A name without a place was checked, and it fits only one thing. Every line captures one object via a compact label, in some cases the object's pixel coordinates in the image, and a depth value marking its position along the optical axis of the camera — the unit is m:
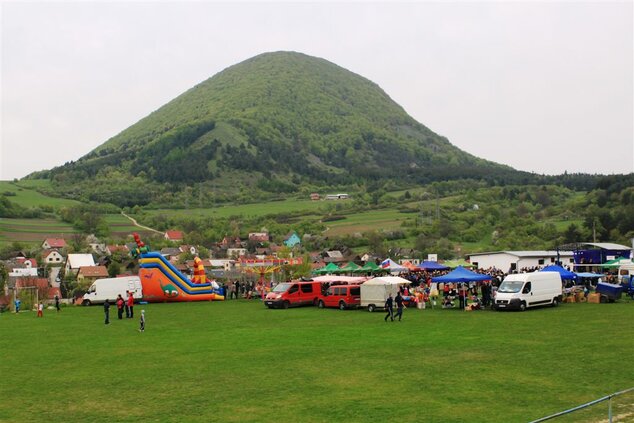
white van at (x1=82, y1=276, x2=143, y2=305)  43.50
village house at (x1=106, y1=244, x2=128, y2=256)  109.62
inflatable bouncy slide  45.19
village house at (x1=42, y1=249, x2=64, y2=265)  106.69
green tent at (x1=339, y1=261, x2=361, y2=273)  56.43
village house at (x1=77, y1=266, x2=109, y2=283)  92.29
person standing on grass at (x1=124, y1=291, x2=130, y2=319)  32.97
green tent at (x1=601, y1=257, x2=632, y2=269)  50.28
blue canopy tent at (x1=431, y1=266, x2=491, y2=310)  34.84
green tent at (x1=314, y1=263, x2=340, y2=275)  59.28
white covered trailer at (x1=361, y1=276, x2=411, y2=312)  34.16
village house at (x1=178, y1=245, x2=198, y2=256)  114.85
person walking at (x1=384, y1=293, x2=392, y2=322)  28.06
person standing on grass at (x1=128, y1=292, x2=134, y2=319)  33.18
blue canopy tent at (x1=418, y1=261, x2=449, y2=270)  54.98
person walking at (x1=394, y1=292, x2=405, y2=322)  27.94
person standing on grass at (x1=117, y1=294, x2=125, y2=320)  32.41
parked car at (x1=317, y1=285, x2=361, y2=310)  36.03
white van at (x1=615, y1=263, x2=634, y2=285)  48.32
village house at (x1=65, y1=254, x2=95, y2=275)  100.17
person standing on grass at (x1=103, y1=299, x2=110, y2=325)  29.42
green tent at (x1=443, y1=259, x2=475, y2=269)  56.80
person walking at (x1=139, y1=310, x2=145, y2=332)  25.93
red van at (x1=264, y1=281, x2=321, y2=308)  37.59
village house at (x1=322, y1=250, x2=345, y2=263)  106.49
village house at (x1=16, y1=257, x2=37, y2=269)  95.50
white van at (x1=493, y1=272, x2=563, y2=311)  31.19
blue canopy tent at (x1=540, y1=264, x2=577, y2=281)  37.34
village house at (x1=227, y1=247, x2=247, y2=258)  120.86
